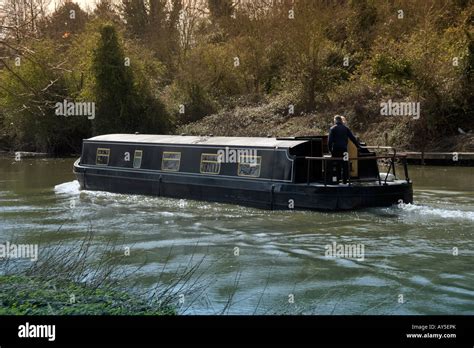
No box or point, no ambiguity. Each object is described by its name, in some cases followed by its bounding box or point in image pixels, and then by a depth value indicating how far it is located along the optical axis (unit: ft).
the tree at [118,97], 100.53
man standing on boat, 40.47
